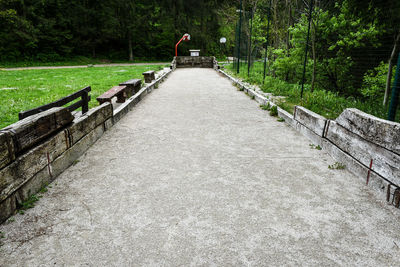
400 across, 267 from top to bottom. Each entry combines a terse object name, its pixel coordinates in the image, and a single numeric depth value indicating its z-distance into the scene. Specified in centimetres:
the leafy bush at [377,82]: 812
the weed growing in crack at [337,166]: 395
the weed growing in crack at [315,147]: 472
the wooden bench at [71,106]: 349
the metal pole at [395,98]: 394
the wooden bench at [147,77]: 1205
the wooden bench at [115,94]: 638
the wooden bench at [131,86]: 846
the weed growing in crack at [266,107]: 781
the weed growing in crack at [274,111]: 718
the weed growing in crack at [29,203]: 285
